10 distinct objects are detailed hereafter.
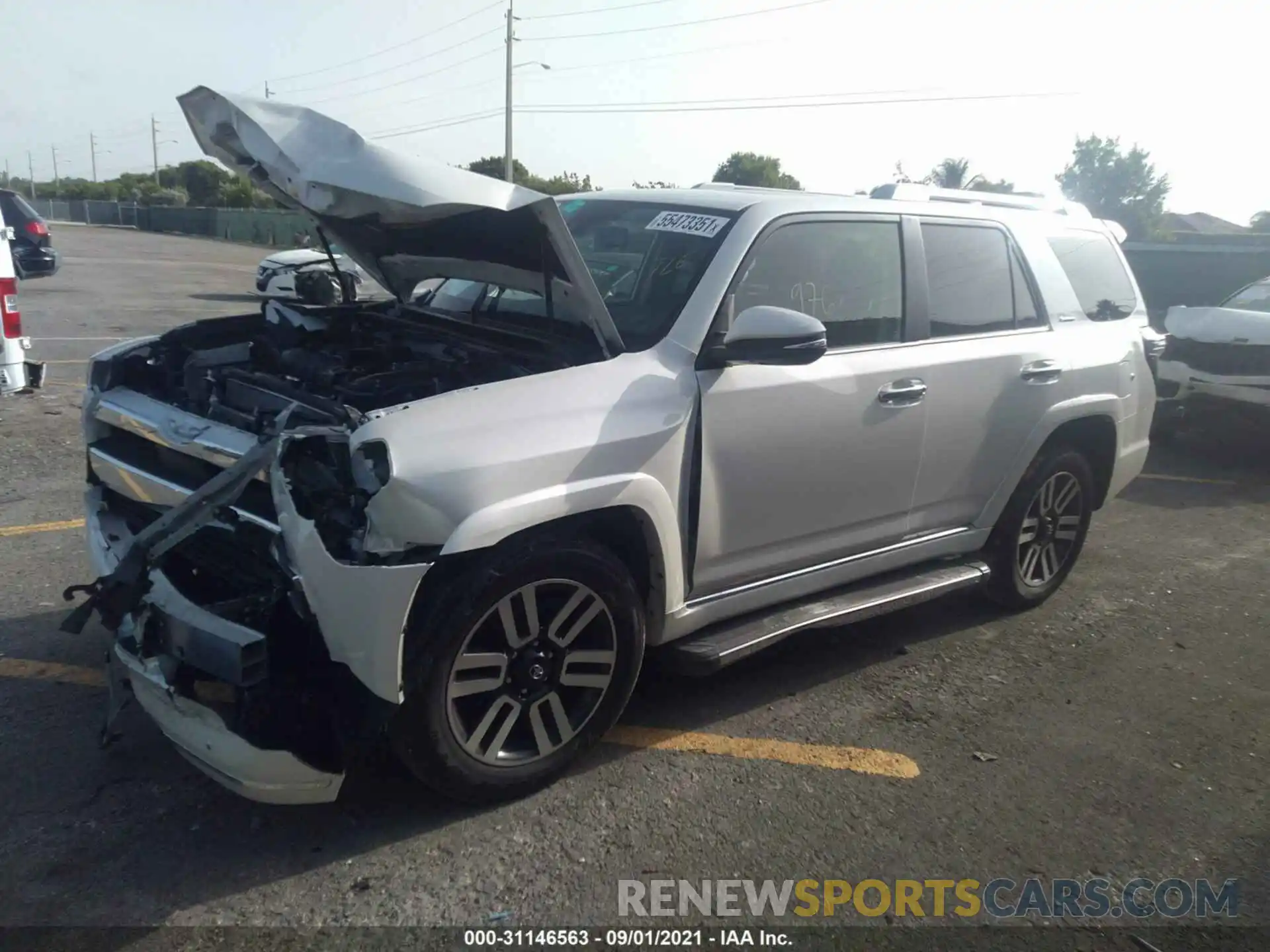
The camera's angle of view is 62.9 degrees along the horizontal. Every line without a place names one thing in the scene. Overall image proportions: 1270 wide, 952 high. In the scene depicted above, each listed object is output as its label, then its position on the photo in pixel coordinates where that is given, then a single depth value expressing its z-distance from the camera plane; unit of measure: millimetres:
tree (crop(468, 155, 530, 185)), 41281
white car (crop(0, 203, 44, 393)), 7637
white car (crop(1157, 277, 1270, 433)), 9070
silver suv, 2869
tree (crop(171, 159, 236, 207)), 64625
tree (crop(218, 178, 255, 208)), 57509
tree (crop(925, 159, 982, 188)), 45062
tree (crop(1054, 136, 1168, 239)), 73688
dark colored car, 16422
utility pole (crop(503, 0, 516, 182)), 40125
